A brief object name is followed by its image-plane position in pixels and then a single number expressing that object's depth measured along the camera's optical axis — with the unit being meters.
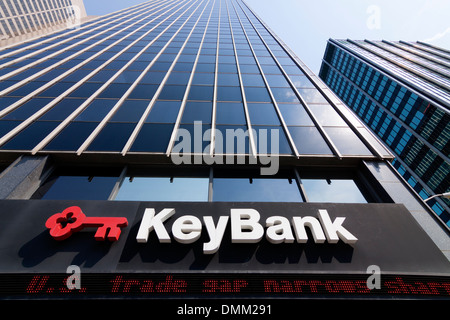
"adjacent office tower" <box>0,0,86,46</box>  82.32
